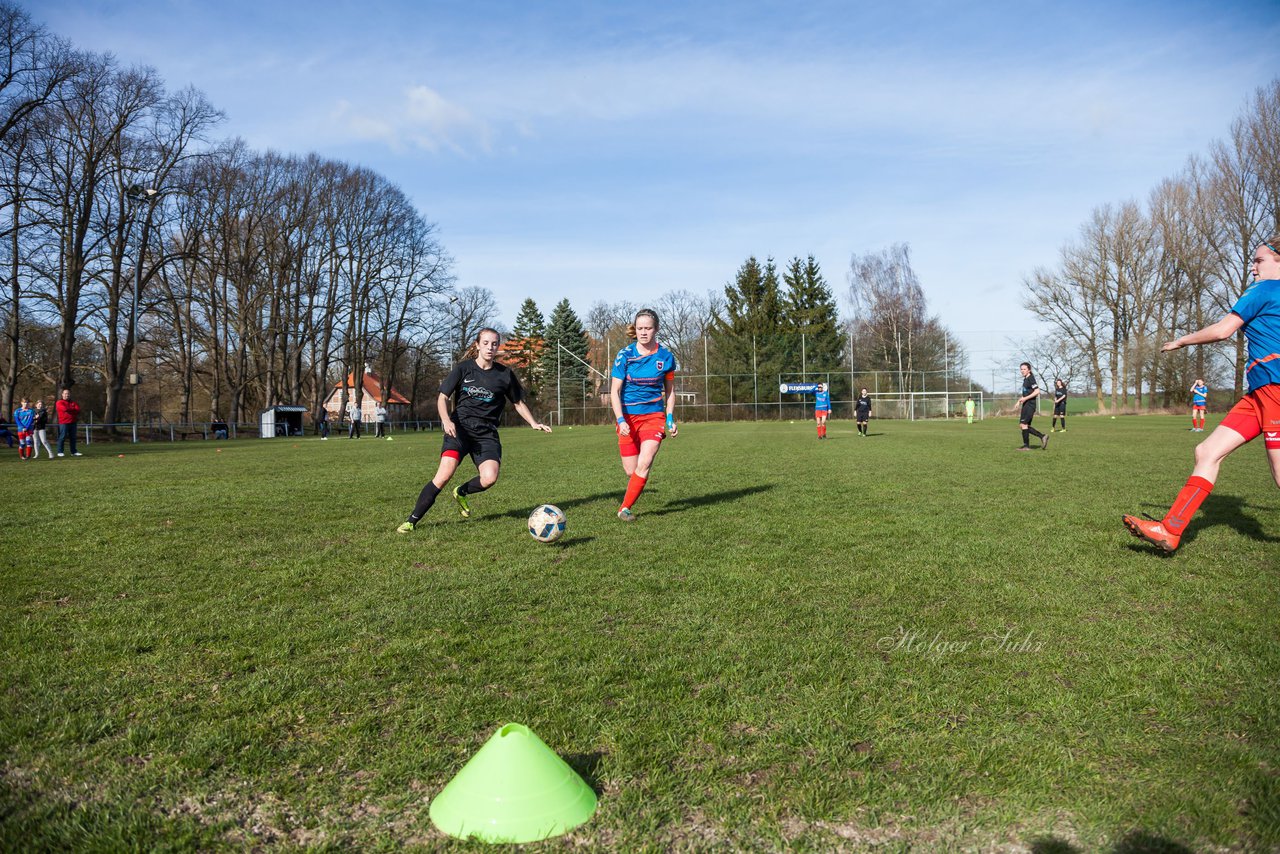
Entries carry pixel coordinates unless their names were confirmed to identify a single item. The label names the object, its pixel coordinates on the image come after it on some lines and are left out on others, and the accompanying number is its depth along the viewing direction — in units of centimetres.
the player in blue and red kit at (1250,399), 550
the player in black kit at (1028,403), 1773
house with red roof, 5559
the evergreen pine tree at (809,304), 6506
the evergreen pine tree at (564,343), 6588
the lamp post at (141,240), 3262
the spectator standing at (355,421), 4050
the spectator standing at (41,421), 2136
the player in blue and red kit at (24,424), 2148
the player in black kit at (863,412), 2781
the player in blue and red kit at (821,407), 2694
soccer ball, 661
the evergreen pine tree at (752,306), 6531
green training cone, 222
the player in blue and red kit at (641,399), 833
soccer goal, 5553
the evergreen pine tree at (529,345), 7319
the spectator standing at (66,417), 2141
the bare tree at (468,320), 6681
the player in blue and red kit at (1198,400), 2869
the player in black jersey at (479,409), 787
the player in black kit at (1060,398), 2819
